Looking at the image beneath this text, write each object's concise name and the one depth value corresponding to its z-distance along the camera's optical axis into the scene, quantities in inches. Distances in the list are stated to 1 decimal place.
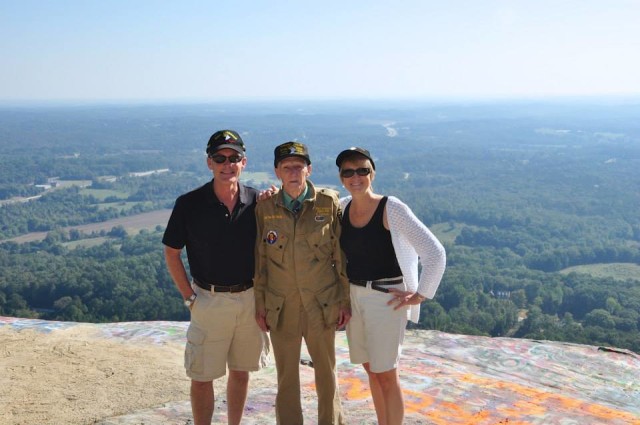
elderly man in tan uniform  187.6
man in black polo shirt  190.1
